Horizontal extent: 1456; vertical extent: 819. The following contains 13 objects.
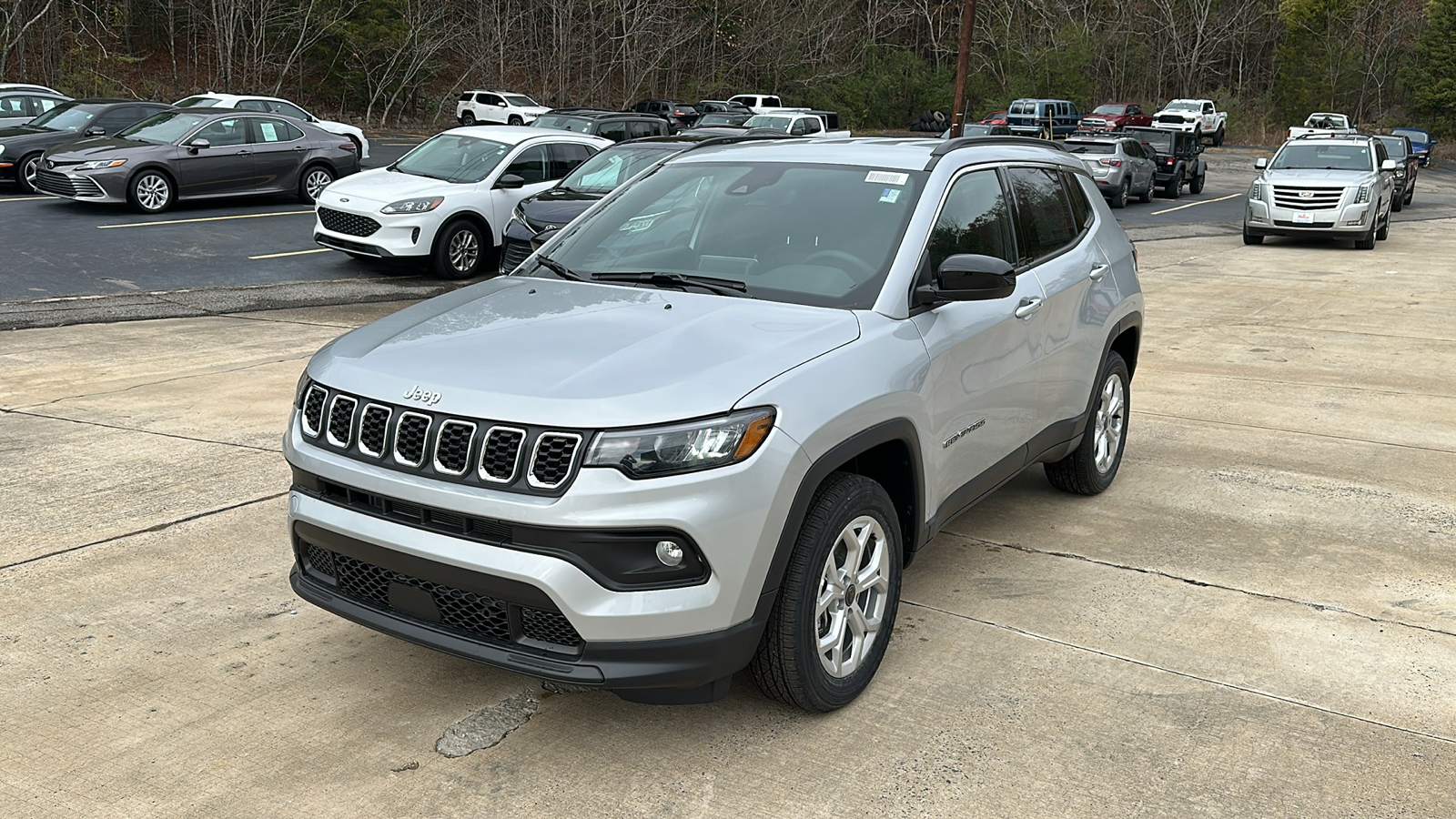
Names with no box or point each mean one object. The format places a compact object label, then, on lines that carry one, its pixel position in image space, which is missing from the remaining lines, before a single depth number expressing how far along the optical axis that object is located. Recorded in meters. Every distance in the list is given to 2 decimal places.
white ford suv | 13.80
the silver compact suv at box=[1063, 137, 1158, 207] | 26.41
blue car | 46.22
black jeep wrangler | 29.97
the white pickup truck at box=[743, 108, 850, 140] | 30.94
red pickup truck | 48.35
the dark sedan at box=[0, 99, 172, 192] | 19.41
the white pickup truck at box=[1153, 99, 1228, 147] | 54.31
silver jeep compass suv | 3.19
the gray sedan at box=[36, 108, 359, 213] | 17.31
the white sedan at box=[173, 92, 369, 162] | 22.77
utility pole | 32.00
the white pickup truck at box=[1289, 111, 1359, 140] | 52.88
